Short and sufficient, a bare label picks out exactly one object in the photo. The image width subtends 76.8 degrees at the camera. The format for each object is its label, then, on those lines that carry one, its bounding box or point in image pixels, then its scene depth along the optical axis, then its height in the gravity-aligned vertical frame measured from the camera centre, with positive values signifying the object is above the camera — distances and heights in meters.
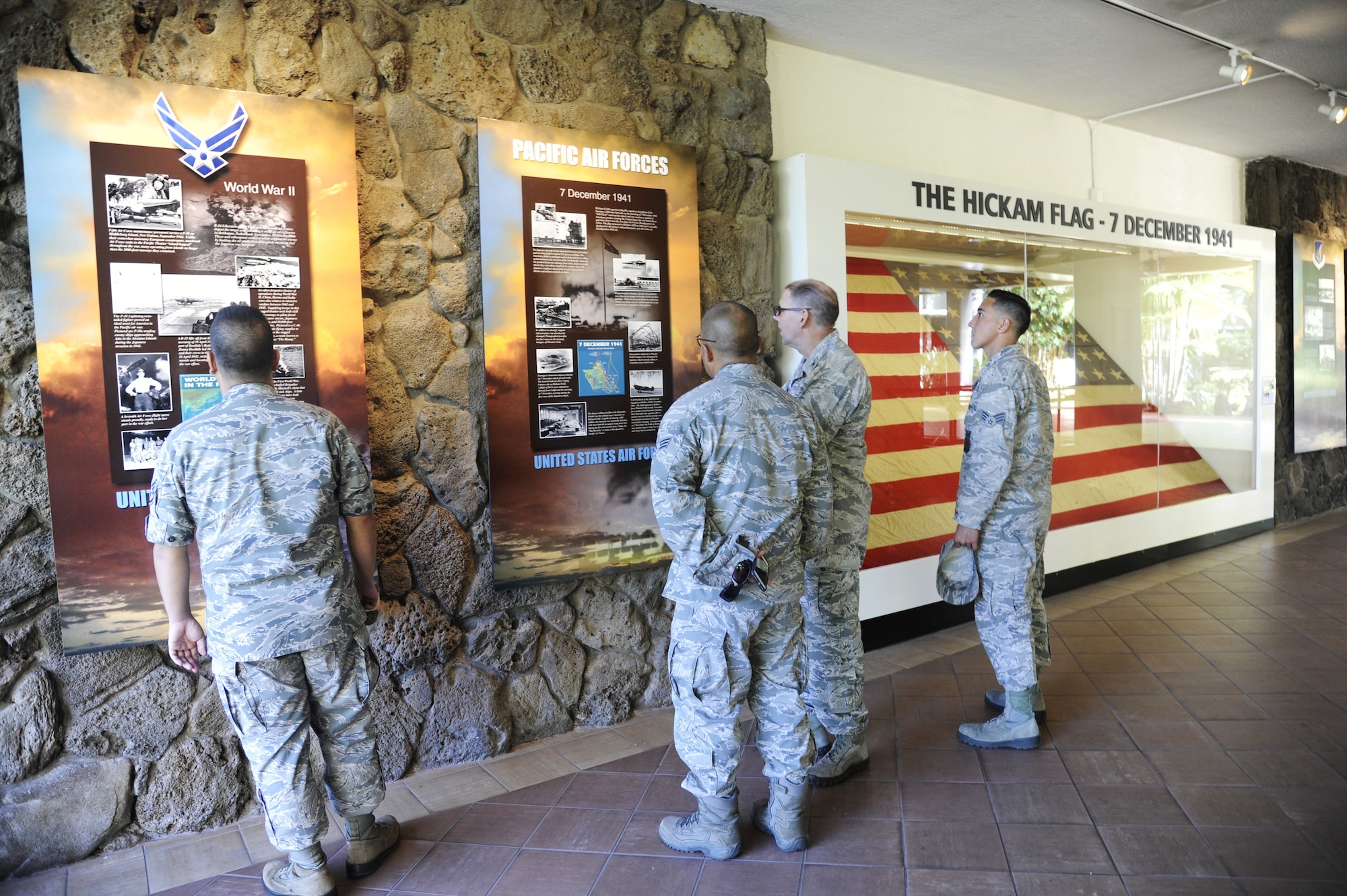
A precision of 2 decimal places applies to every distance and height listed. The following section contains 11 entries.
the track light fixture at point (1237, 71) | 5.05 +1.83
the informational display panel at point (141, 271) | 2.70 +0.47
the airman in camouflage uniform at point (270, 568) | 2.36 -0.45
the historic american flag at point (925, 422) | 4.90 -0.24
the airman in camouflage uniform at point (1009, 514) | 3.39 -0.53
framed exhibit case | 4.71 +0.28
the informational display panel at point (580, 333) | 3.47 +0.28
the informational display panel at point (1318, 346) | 8.11 +0.28
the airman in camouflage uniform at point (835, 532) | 3.12 -0.53
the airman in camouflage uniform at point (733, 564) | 2.48 -0.51
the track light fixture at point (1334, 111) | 5.90 +1.84
